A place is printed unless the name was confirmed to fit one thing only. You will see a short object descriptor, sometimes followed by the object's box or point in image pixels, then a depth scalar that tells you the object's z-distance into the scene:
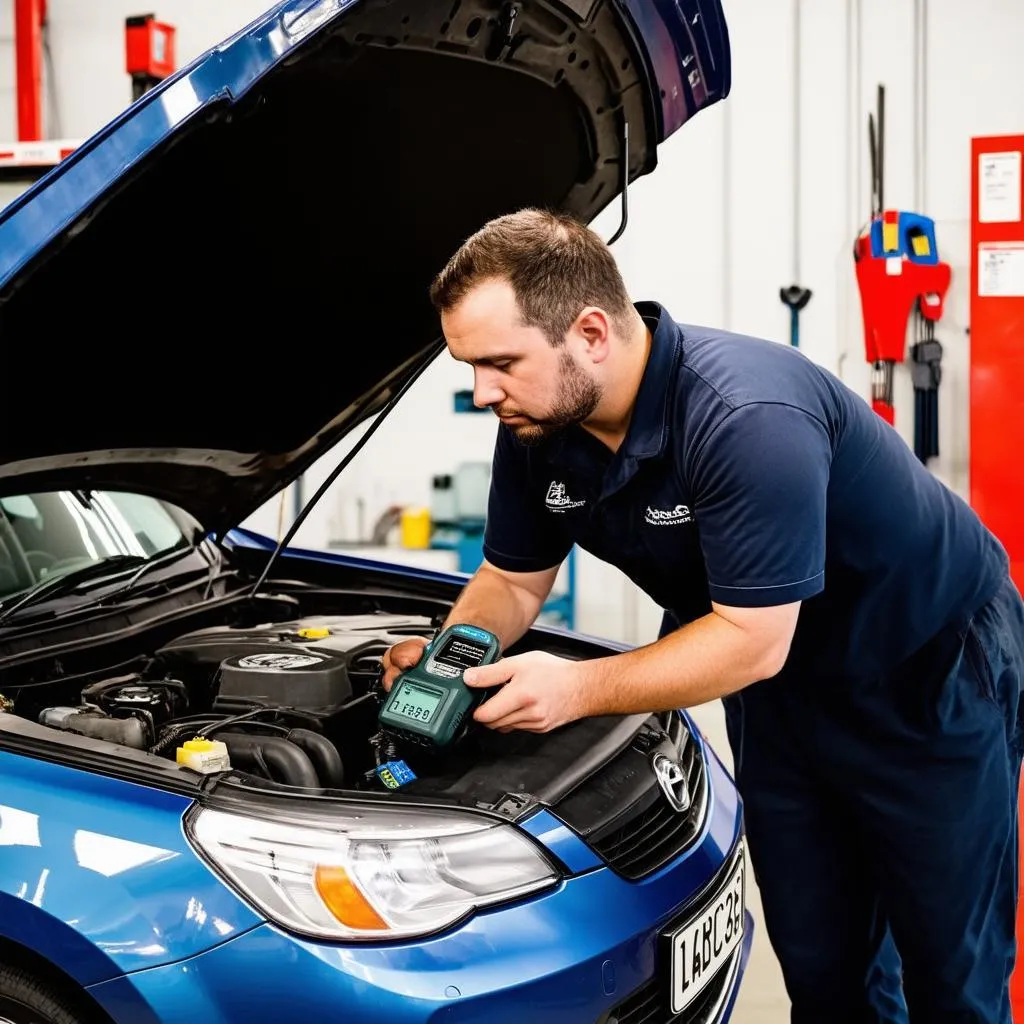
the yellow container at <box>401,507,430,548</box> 5.36
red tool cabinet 4.19
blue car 1.30
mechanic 1.46
